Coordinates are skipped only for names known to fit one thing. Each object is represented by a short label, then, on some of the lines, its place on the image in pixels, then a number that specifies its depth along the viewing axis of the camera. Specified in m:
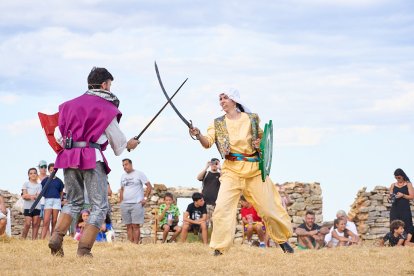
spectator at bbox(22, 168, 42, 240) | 17.34
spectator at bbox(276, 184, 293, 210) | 19.95
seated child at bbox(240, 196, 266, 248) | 16.47
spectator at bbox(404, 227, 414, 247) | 15.71
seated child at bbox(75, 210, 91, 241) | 16.39
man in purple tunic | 9.77
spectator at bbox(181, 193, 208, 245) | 16.25
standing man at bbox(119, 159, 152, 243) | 16.81
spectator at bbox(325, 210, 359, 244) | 16.41
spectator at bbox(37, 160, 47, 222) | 17.59
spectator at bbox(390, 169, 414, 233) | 16.98
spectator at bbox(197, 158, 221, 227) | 17.44
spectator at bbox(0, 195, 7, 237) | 15.27
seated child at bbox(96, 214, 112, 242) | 16.53
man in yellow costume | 11.16
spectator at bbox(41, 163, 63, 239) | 16.77
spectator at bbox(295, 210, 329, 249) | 16.34
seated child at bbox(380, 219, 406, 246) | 15.86
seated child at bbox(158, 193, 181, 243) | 17.05
